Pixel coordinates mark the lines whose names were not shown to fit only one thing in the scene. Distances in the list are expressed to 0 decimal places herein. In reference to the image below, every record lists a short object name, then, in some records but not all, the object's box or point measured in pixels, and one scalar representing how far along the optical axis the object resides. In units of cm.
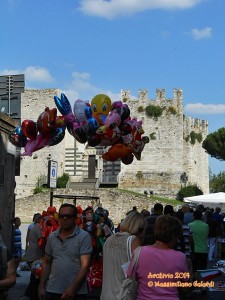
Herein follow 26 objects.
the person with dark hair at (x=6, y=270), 362
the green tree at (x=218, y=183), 7206
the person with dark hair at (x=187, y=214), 1090
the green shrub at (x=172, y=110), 4419
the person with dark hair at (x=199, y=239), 891
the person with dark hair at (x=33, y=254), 761
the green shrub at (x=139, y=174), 4466
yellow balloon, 991
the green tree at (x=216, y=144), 4588
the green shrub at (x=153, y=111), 4447
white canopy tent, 1762
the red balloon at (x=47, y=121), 953
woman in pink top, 364
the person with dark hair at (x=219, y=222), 1428
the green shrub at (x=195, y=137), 4637
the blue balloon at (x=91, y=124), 945
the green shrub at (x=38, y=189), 4284
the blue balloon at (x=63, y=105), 983
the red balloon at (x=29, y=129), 955
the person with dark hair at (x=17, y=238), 1020
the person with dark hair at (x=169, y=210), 840
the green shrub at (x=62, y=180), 4279
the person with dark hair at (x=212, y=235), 1366
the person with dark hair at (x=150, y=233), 600
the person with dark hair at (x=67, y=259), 471
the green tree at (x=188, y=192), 4194
